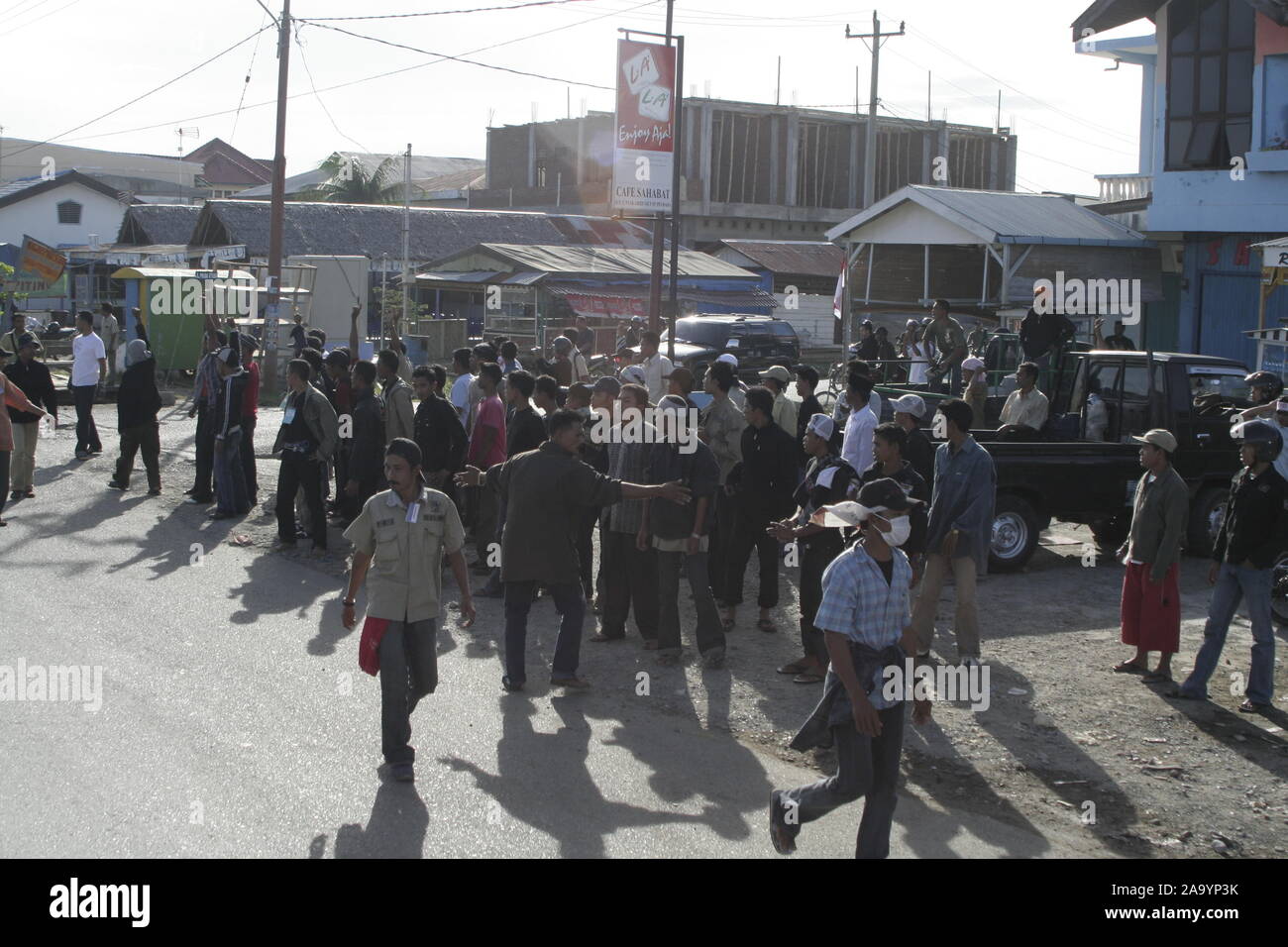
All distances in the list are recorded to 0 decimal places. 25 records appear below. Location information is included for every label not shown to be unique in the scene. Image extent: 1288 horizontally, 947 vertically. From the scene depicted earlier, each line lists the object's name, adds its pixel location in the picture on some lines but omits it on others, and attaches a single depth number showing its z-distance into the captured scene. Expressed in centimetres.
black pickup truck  1162
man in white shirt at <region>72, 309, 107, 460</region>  1662
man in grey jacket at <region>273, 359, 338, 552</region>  1182
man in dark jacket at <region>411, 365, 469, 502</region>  1071
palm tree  5676
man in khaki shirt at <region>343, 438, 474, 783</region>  644
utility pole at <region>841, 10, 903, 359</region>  3556
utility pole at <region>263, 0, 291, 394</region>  2403
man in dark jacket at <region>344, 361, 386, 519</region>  1120
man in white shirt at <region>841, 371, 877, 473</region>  1041
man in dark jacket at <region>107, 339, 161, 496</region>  1425
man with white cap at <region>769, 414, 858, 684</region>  798
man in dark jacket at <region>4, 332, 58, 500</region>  1409
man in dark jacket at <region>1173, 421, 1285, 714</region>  791
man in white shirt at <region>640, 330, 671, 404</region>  1369
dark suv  2739
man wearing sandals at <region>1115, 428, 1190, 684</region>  841
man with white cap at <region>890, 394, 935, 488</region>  877
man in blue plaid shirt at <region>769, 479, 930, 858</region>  505
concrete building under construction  6159
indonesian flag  2403
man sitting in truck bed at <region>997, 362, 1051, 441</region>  1255
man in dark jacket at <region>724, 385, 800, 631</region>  898
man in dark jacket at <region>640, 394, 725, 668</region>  863
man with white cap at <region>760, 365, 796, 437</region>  1119
